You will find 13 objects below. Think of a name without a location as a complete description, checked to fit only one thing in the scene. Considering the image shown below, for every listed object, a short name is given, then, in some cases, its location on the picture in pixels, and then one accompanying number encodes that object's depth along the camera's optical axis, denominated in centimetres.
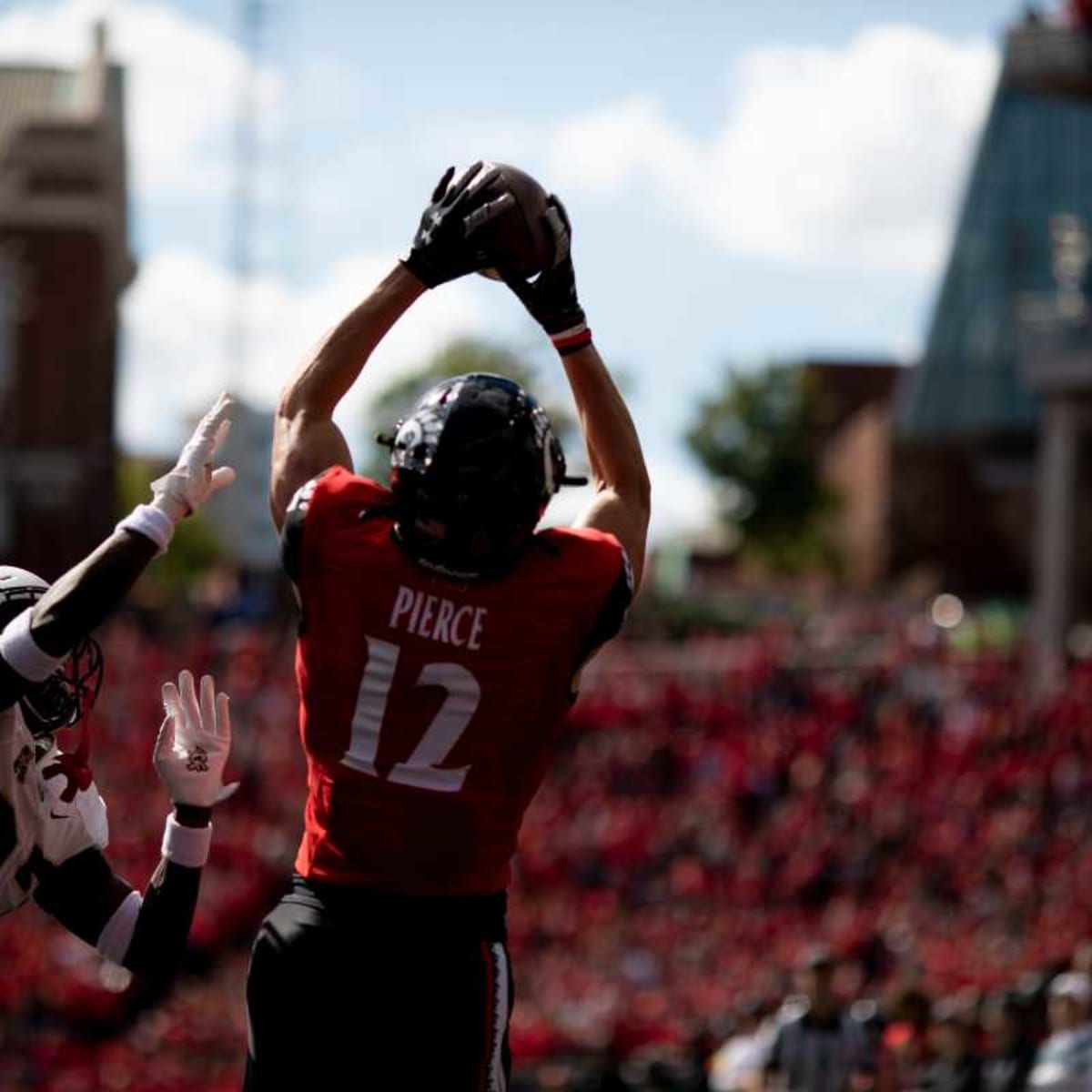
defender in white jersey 734
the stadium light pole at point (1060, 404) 5409
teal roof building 10050
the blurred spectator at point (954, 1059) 1730
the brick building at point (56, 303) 8362
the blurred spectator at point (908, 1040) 1762
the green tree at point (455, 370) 13275
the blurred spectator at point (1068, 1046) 1593
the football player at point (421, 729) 713
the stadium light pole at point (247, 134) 8925
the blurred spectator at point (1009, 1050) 1697
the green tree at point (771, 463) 12375
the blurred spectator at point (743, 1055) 1819
